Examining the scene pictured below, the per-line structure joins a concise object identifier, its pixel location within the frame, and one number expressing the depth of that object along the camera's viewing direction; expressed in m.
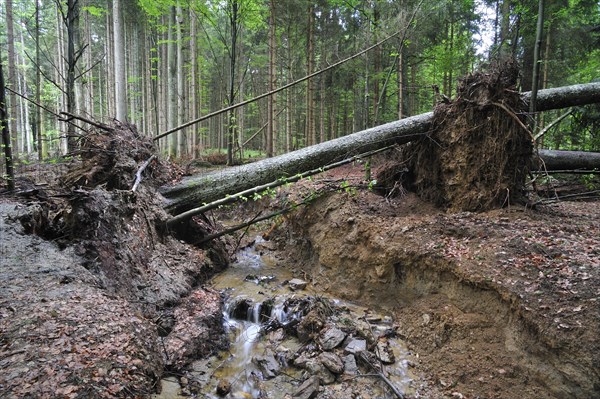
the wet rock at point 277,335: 5.43
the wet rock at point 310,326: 5.24
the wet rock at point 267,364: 4.62
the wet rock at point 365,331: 5.00
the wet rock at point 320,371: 4.32
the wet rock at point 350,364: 4.44
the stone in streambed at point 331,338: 4.84
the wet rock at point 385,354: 4.72
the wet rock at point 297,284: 7.11
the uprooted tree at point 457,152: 6.20
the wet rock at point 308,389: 4.06
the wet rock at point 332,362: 4.39
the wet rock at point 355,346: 4.72
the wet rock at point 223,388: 4.19
